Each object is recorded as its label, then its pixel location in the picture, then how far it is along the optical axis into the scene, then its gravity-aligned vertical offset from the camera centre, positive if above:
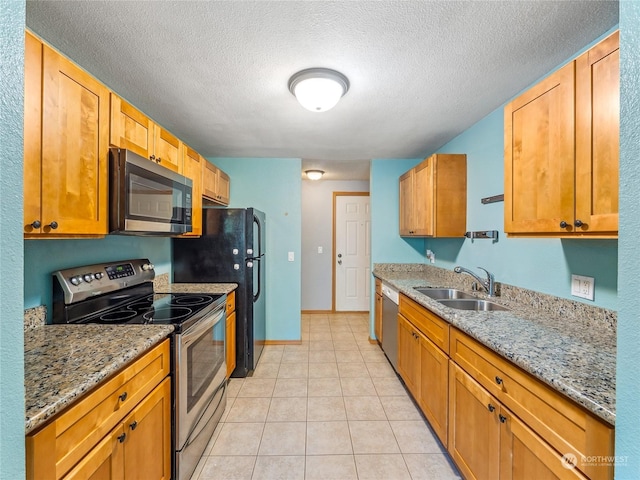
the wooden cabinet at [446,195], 2.63 +0.43
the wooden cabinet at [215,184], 2.72 +0.59
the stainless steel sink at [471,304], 1.99 -0.49
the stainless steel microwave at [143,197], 1.44 +0.25
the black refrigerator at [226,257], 2.76 -0.18
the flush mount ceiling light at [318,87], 1.66 +0.94
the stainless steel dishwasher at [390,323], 2.70 -0.86
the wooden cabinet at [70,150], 1.08 +0.38
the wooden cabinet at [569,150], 1.02 +0.39
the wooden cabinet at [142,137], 1.48 +0.64
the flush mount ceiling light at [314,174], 4.25 +1.01
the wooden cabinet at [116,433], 0.80 -0.68
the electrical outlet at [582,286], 1.42 -0.24
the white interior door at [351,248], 5.00 -0.15
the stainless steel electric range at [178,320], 1.47 -0.46
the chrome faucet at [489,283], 2.15 -0.33
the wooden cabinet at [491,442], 0.97 -0.84
